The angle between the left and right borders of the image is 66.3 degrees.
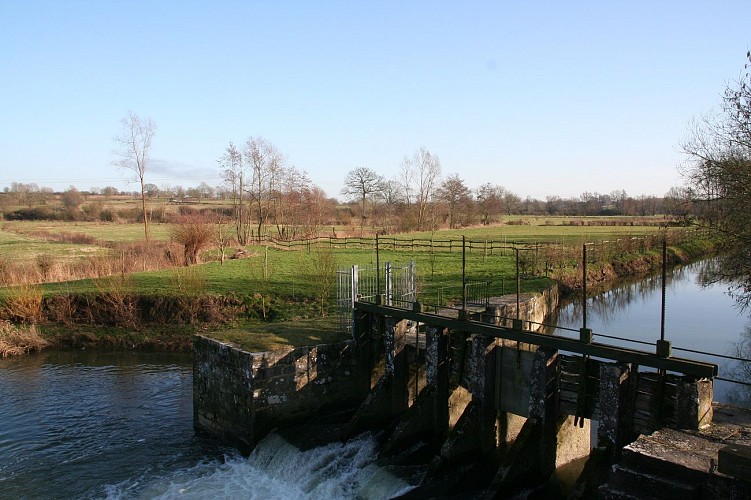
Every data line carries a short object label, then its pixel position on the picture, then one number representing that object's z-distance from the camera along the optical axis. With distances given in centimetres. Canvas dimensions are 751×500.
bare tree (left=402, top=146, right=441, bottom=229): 7025
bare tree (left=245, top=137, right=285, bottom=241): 5125
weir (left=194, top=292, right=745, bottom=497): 877
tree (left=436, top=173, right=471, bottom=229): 7106
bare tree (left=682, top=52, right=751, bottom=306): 1569
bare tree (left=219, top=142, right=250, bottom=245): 4972
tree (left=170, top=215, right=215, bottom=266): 3422
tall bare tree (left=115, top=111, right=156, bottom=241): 4297
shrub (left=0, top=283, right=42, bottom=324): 2320
